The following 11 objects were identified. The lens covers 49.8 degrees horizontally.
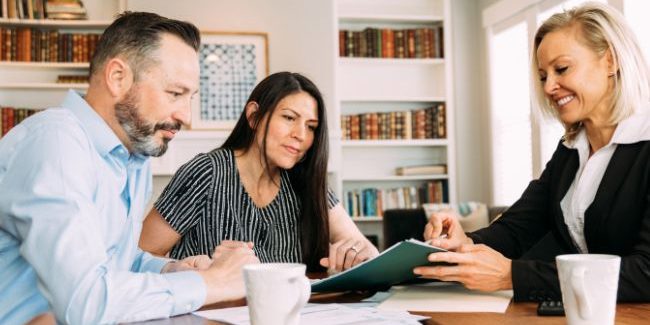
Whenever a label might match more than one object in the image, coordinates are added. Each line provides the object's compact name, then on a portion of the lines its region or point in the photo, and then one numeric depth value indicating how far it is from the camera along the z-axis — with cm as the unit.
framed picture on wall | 535
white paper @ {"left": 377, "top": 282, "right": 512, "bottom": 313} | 113
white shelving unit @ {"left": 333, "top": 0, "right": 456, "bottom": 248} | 569
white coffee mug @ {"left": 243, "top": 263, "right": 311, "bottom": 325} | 83
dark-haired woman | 196
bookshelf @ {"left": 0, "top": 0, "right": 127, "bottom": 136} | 519
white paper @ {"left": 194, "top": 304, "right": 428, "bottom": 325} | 102
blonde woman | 126
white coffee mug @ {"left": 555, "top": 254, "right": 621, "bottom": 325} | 81
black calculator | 103
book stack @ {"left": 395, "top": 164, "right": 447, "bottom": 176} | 570
